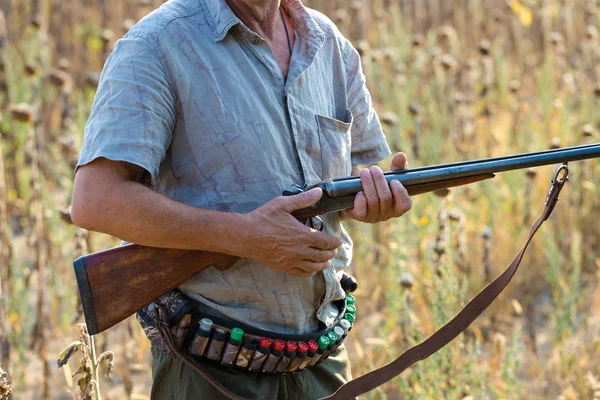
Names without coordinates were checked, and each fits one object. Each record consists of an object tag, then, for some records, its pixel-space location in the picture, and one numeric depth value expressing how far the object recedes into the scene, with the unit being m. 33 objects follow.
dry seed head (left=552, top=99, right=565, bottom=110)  10.17
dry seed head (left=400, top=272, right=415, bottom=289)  6.32
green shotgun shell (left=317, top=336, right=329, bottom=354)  4.31
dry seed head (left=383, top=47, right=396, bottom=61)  11.02
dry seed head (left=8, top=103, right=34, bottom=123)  7.24
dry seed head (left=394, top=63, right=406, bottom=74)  10.83
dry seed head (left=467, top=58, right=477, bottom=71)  10.29
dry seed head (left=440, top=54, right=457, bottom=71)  9.60
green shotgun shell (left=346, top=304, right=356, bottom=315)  4.70
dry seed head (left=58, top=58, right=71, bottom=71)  9.59
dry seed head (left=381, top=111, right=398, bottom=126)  8.51
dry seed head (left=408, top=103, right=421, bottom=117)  8.73
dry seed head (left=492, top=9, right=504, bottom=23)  13.22
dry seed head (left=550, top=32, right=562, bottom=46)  10.91
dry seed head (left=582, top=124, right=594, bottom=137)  7.62
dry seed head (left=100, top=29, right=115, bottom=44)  10.01
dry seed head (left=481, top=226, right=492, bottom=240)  7.19
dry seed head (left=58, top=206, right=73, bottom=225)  6.31
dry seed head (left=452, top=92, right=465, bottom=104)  9.56
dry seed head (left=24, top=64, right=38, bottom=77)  9.09
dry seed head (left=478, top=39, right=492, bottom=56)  9.57
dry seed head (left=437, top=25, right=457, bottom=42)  11.92
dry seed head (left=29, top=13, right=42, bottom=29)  9.87
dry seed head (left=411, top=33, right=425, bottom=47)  10.23
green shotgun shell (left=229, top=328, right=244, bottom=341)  4.03
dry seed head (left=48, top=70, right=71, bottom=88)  9.36
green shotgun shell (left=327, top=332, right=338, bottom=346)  4.39
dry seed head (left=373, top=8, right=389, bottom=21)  13.21
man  3.80
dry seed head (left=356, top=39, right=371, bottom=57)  9.71
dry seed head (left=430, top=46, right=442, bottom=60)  10.86
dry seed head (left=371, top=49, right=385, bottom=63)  10.40
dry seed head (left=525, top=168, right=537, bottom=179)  7.84
